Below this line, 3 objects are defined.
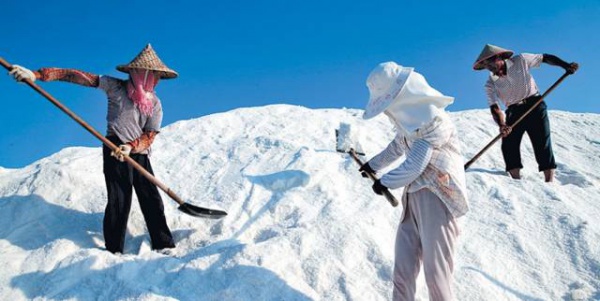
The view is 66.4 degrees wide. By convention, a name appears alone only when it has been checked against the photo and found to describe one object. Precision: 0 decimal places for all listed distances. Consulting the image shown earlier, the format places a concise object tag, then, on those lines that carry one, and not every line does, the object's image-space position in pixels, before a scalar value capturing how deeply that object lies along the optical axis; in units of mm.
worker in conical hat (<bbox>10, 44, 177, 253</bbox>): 3377
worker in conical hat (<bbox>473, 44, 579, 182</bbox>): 4684
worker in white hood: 2336
